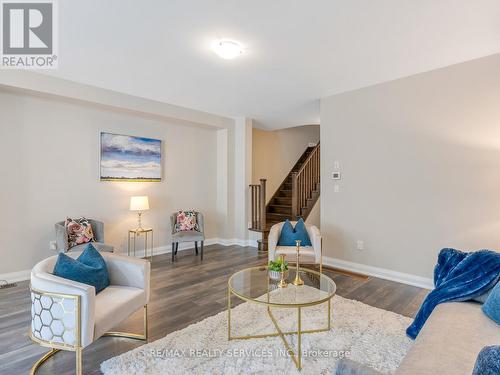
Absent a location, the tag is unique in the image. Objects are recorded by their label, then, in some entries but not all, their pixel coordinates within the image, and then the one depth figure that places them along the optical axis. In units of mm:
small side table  4459
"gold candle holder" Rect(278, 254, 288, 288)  2363
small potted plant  2379
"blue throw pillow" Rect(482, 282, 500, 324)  1633
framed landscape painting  4383
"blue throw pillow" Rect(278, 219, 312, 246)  3914
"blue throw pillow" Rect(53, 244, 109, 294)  1962
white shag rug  1866
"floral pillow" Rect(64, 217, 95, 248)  3699
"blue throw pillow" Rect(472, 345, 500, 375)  776
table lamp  4375
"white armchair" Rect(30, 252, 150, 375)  1674
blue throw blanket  1904
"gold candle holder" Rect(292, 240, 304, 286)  2411
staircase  5547
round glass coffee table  1971
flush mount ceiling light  2688
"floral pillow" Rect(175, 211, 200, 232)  4848
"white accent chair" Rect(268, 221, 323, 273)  3588
